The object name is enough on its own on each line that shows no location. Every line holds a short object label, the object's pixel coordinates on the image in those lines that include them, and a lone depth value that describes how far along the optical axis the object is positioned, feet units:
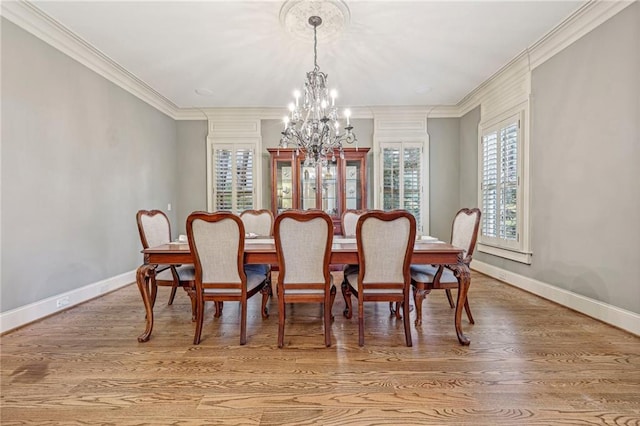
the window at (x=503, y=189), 11.03
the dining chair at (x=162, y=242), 7.71
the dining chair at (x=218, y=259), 6.56
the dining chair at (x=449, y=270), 7.44
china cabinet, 15.15
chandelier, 8.36
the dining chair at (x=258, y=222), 11.21
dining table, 6.88
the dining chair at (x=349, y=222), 11.01
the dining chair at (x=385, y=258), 6.43
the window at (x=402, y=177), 15.97
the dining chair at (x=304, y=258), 6.34
